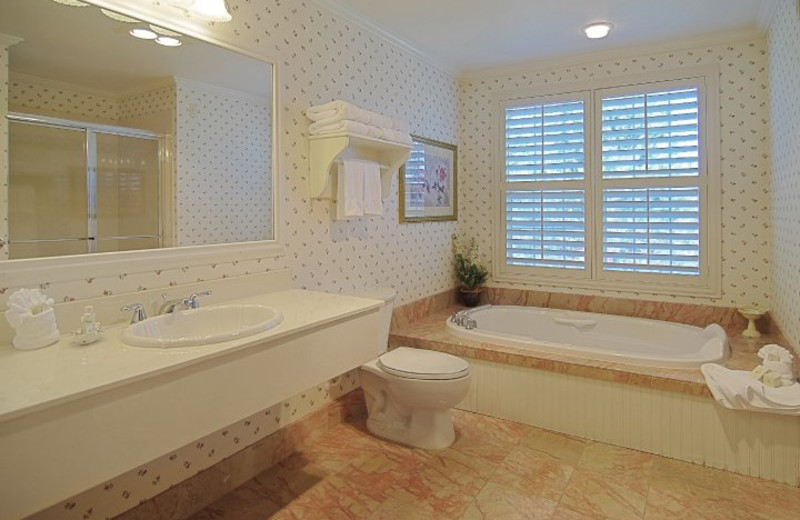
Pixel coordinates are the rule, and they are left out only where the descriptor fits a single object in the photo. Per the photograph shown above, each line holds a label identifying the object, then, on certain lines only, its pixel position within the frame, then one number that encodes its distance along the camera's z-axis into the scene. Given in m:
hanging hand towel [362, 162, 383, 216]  2.86
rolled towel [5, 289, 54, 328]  1.45
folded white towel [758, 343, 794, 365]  2.34
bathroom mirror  1.65
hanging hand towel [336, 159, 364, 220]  2.72
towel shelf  2.60
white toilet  2.54
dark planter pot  4.11
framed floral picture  3.56
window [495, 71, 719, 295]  3.41
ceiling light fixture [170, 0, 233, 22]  2.02
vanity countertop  1.11
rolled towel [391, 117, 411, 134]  2.94
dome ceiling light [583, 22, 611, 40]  3.11
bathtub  2.77
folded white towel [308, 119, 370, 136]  2.56
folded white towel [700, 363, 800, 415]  2.21
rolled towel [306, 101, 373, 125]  2.57
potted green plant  4.11
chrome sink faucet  1.91
